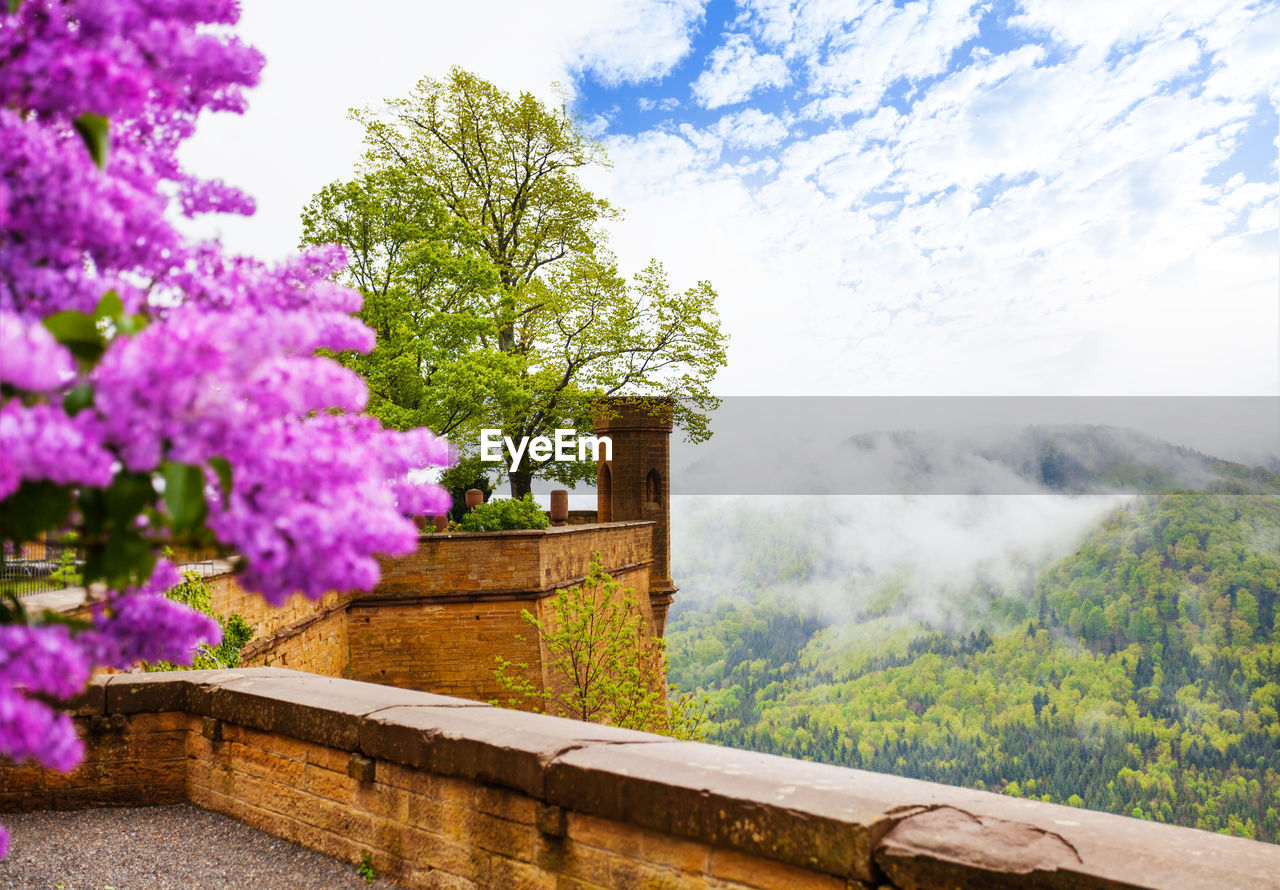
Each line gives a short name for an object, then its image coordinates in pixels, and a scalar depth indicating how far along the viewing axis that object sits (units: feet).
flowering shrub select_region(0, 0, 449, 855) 3.37
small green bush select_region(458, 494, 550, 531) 53.83
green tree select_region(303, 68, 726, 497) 62.18
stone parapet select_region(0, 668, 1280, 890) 8.85
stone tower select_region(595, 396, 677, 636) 83.41
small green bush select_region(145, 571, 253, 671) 25.07
